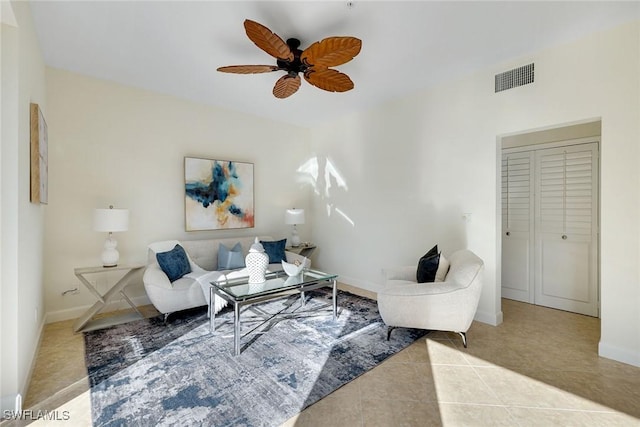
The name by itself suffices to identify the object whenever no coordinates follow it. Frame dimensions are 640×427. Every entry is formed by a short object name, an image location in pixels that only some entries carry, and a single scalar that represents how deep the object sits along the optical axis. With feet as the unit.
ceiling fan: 6.94
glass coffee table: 8.57
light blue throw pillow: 13.07
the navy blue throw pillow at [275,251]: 14.20
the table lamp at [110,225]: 10.11
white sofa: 10.18
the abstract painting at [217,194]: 13.71
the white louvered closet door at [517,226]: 12.91
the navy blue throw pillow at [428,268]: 9.60
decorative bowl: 10.91
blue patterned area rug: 6.05
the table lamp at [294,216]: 15.90
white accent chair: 8.39
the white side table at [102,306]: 9.93
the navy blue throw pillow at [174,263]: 10.90
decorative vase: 10.12
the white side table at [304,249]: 16.20
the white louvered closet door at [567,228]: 11.34
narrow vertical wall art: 7.34
